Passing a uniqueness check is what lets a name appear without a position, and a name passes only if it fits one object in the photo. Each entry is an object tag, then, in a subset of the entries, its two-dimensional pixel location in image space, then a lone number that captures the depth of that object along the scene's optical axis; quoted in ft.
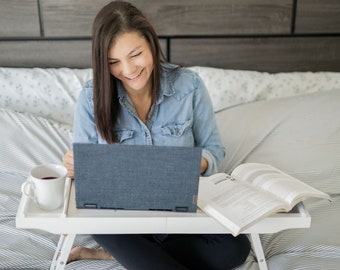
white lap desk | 2.97
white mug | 3.05
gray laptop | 2.90
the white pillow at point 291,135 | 4.86
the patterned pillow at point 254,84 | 5.84
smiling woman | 3.68
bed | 4.63
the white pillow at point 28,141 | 4.95
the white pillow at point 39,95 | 5.72
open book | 2.95
